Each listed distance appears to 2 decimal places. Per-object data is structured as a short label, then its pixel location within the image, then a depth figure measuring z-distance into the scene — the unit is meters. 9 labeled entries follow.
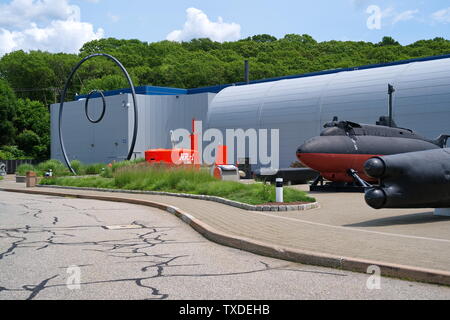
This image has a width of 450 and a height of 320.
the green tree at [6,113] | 71.56
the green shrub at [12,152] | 68.44
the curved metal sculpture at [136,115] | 33.22
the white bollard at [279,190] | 14.64
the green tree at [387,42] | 80.88
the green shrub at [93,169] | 36.69
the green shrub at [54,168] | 34.97
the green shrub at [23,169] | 38.50
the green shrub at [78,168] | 36.41
